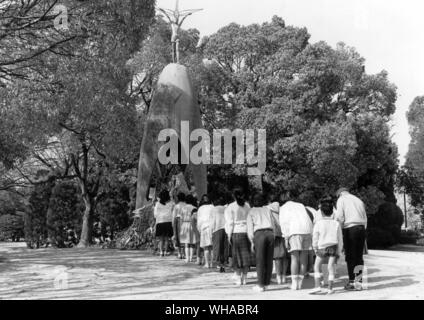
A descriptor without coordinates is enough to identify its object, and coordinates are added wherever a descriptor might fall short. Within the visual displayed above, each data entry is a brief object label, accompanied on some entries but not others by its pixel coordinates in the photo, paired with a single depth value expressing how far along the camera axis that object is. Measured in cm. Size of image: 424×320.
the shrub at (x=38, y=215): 2244
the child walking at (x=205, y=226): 1084
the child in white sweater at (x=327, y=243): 808
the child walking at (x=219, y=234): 1024
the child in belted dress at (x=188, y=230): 1198
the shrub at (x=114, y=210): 2355
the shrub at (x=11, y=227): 3669
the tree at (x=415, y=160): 3231
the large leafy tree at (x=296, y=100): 2297
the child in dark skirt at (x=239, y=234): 881
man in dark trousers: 836
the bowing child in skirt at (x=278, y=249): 912
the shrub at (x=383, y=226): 2836
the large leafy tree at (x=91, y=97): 1193
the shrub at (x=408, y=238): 3345
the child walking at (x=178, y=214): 1243
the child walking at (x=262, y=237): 820
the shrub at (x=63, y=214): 2178
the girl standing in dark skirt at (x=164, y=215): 1282
